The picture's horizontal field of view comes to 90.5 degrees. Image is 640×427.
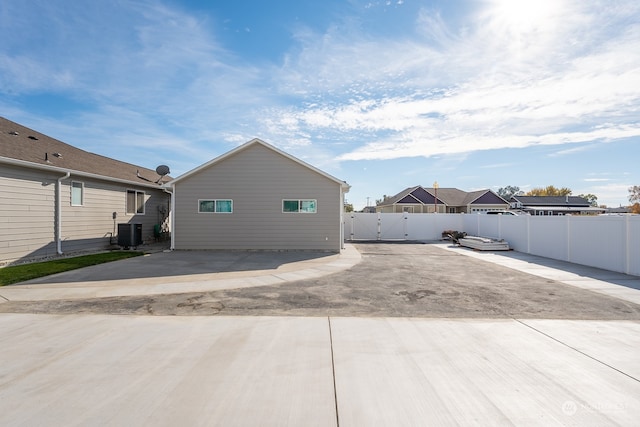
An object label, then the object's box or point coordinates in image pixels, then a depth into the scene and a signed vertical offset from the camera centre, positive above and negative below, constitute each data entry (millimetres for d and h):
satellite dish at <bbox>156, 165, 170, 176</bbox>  19000 +2717
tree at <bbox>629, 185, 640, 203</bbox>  48906 +3232
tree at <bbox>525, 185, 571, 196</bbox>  72625 +5609
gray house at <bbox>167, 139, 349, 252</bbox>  15570 +474
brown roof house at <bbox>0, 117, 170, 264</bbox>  10766 +714
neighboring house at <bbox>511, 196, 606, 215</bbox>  39184 +1529
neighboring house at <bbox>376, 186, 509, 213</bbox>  40906 +1714
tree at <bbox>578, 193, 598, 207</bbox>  82438 +4864
